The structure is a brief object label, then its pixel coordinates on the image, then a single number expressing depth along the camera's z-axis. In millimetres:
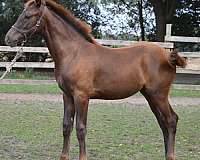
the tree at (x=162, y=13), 20972
